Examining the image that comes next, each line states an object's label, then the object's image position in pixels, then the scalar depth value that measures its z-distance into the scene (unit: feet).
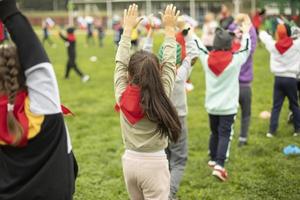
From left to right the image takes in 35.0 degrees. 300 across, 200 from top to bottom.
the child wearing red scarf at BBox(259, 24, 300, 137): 23.09
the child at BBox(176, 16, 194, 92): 15.84
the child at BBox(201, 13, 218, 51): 46.63
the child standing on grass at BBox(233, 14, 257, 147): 22.06
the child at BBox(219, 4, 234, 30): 33.03
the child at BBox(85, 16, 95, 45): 90.17
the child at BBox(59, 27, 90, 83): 44.65
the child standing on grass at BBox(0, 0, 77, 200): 7.88
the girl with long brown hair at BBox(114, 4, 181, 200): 11.23
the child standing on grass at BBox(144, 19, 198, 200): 15.55
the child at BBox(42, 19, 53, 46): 89.04
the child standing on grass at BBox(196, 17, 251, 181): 18.16
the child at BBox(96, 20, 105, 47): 85.21
